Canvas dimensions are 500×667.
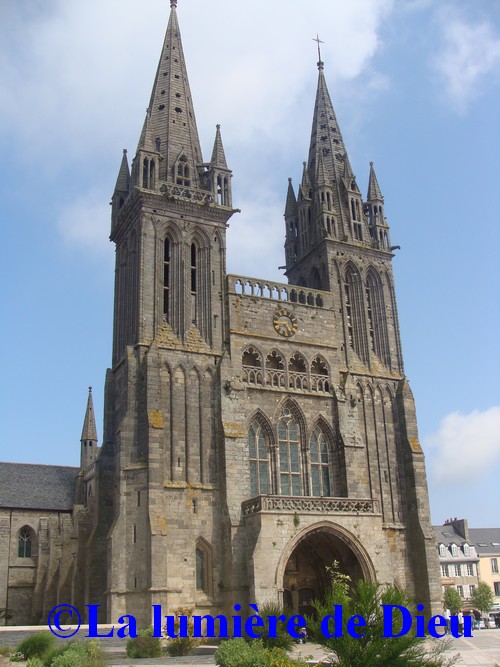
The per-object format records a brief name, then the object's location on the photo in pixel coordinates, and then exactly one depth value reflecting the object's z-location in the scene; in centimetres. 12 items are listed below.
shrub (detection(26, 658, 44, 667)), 1789
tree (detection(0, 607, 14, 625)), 4384
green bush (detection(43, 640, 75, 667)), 1906
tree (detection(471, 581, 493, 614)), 6312
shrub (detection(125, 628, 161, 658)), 2491
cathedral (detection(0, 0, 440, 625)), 3284
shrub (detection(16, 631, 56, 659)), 2270
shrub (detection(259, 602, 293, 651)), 2216
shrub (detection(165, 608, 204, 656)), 2538
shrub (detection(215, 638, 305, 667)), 1570
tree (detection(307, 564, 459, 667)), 1380
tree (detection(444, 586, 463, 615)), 6018
